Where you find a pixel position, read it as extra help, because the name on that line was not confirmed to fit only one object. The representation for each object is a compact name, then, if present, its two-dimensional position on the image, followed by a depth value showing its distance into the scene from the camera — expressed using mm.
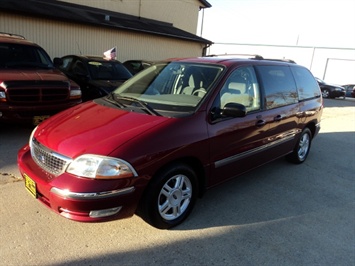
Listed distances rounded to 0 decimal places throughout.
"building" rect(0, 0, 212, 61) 10953
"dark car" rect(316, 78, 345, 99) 21438
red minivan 2627
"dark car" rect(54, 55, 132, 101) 7805
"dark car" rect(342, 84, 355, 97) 22669
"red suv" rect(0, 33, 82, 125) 5387
